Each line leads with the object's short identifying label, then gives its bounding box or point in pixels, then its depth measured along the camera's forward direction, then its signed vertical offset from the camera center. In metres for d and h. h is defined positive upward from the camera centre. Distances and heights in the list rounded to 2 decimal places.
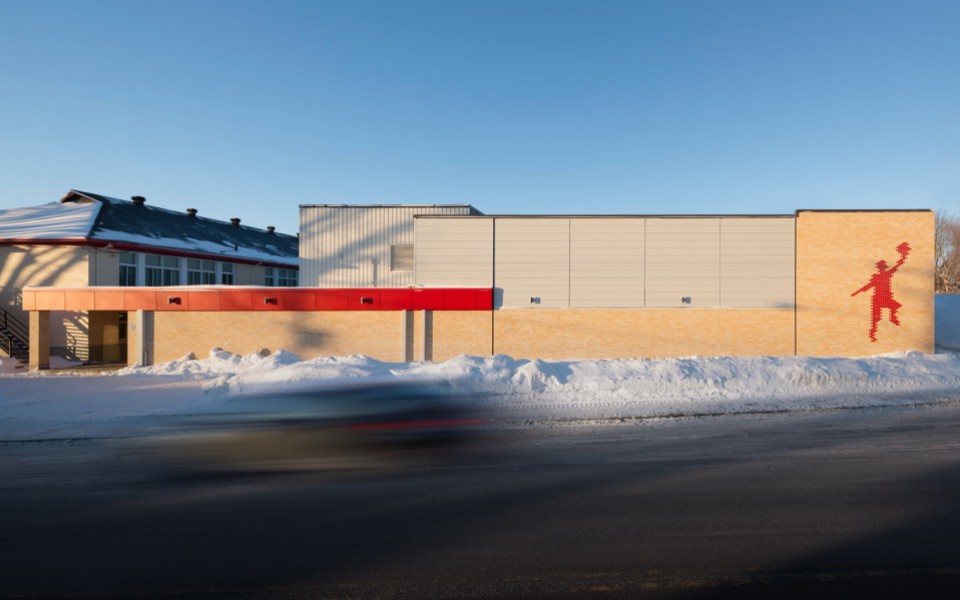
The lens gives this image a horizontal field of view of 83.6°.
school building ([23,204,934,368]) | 22.16 -0.10
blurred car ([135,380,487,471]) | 8.14 -2.12
